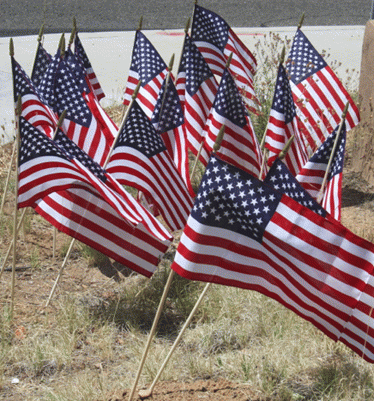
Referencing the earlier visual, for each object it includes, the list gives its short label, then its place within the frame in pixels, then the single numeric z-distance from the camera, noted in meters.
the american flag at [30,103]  10.57
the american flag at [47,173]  8.90
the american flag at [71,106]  11.30
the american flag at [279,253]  7.46
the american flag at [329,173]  9.70
